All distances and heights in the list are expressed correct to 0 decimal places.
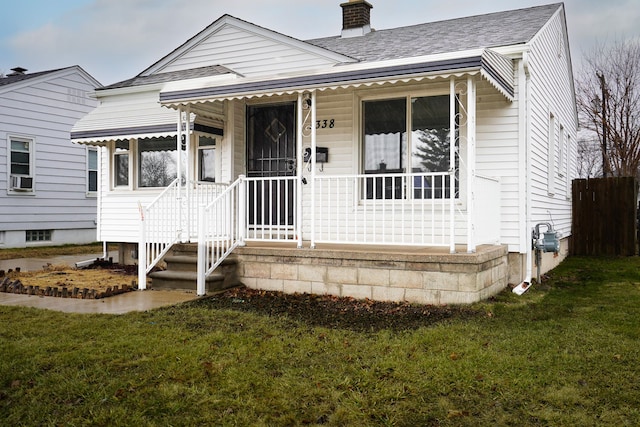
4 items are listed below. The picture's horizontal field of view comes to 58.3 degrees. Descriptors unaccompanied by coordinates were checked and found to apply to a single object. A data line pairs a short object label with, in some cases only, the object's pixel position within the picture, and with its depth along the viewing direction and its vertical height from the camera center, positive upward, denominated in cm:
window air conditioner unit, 1452 +76
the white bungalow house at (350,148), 672 +98
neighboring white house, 1462 +135
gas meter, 798 -42
